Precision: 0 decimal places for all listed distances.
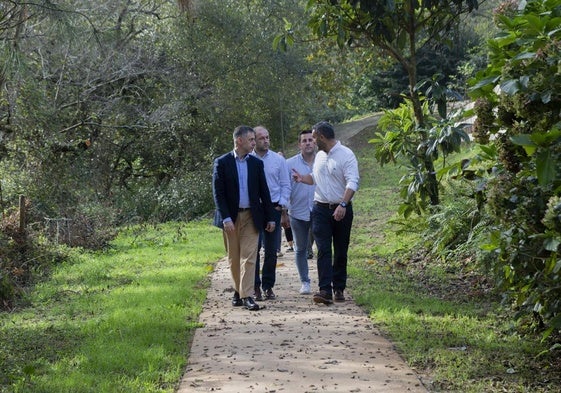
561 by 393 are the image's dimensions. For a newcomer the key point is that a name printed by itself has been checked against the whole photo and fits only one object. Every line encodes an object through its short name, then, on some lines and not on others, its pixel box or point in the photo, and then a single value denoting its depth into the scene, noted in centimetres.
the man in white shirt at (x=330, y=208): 1017
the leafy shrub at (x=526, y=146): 583
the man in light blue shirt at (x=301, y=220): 1089
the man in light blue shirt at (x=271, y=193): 1073
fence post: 1377
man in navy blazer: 1013
